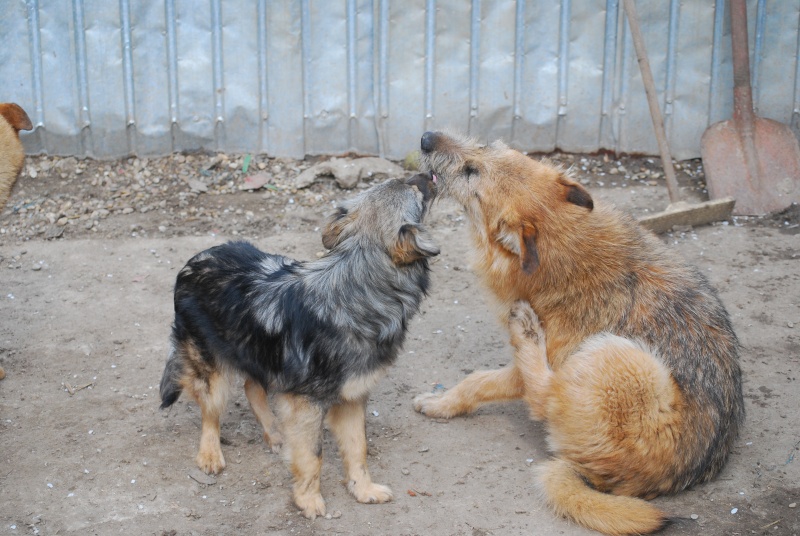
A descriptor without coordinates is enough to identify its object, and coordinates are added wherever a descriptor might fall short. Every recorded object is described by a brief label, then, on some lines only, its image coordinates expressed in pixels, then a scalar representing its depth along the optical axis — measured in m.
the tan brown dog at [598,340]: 4.68
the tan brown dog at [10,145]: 6.18
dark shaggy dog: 4.70
